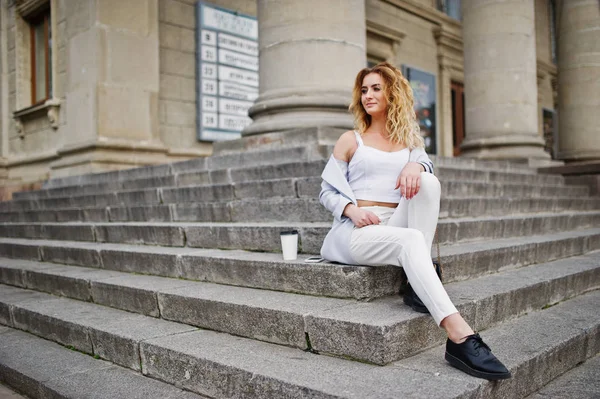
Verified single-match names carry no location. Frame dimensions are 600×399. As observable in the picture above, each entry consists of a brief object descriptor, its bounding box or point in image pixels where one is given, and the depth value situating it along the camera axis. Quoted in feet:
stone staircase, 9.22
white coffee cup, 12.43
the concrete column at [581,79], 42.01
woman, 9.95
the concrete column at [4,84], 42.34
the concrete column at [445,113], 54.13
